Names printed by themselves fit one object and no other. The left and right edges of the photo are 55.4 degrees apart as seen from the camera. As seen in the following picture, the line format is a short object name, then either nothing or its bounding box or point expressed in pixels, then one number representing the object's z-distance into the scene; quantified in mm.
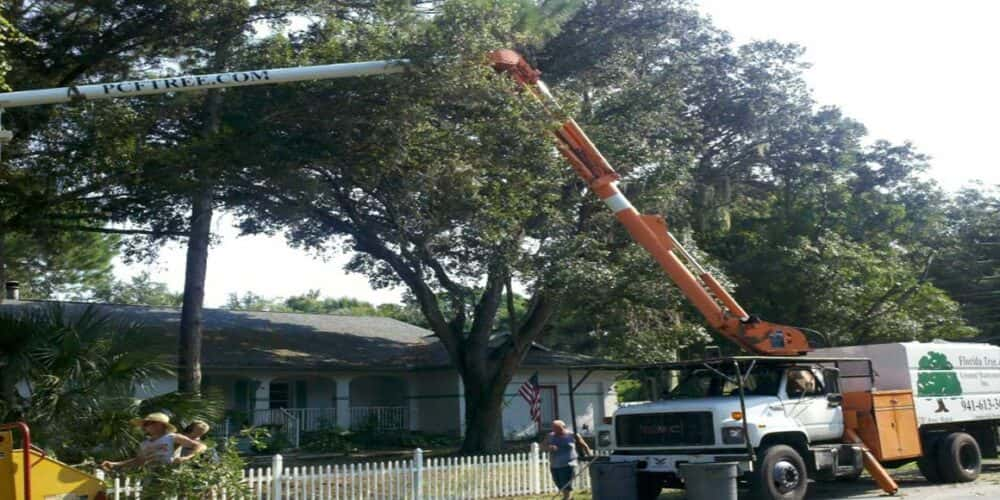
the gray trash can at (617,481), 13344
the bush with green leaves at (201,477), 11578
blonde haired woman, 11047
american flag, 34719
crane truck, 13000
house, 29359
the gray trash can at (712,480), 12172
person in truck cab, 14414
